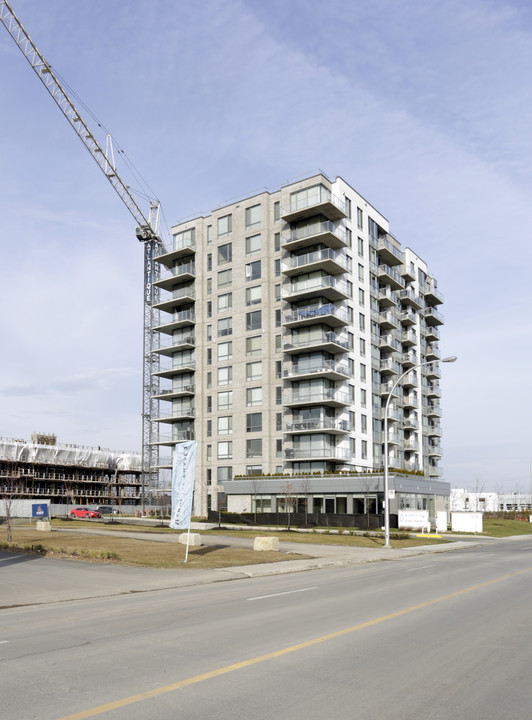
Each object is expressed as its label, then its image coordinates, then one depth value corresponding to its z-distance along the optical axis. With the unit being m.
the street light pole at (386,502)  35.13
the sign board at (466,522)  56.66
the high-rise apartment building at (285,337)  62.31
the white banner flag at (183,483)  24.52
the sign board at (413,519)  49.81
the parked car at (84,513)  76.30
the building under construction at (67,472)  107.88
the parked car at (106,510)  81.55
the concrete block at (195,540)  29.70
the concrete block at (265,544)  30.41
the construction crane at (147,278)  87.81
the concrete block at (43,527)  38.91
